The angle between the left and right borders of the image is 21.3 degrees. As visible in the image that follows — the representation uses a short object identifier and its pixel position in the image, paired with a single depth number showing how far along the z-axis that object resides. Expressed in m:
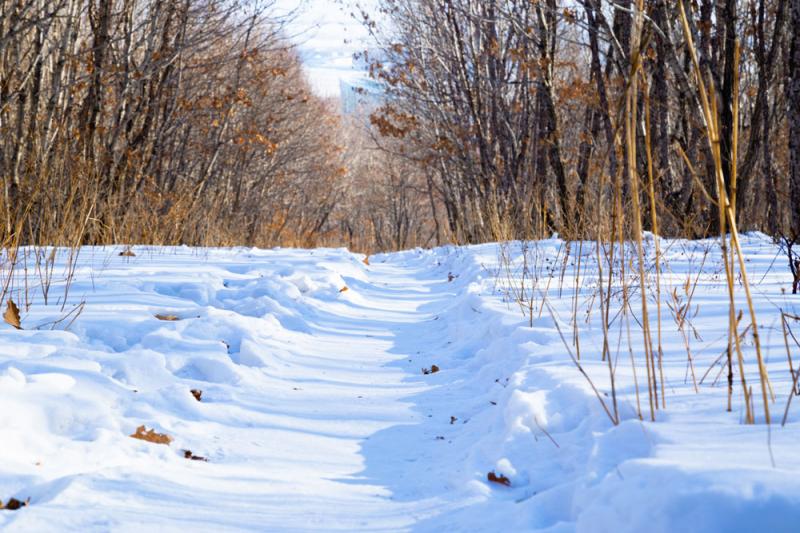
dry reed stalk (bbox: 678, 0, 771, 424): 5.71
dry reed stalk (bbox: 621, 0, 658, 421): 5.81
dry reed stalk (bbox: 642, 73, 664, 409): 5.80
